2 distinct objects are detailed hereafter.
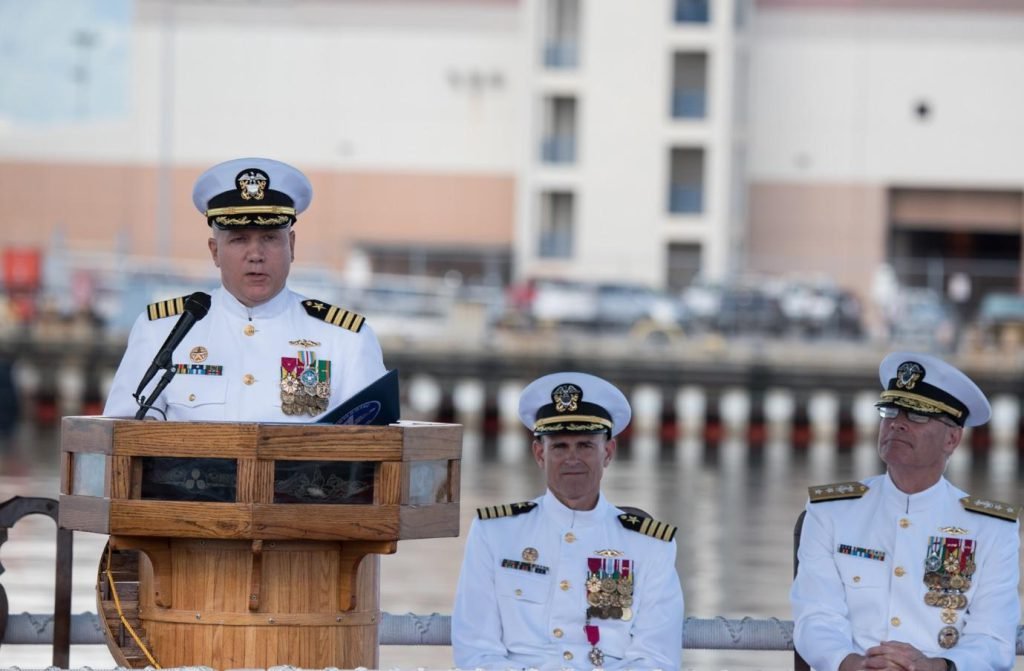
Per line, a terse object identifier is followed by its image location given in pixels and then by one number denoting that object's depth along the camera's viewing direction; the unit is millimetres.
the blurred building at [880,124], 82895
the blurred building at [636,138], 82138
